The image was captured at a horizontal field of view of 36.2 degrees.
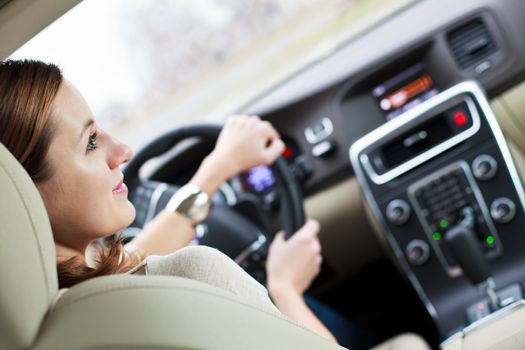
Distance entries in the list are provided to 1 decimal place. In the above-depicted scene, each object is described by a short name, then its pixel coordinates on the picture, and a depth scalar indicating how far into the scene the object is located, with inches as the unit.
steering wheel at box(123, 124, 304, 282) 71.8
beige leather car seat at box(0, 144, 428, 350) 32.6
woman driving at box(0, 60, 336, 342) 38.4
